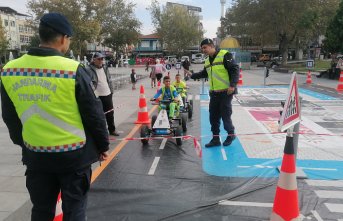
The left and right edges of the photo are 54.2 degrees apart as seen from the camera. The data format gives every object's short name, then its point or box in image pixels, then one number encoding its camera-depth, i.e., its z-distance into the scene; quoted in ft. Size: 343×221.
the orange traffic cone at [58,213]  10.86
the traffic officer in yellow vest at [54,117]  7.73
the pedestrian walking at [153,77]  65.46
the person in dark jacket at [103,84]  23.90
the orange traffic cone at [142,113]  30.22
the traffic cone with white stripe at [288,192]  11.39
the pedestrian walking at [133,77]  63.48
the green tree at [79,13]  98.17
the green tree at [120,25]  186.19
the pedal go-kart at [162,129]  22.89
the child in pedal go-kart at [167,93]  25.85
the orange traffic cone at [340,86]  51.96
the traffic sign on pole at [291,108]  12.41
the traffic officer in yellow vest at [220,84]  20.83
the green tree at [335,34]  78.92
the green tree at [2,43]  142.41
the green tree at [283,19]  122.75
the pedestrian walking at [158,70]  63.77
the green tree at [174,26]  193.57
